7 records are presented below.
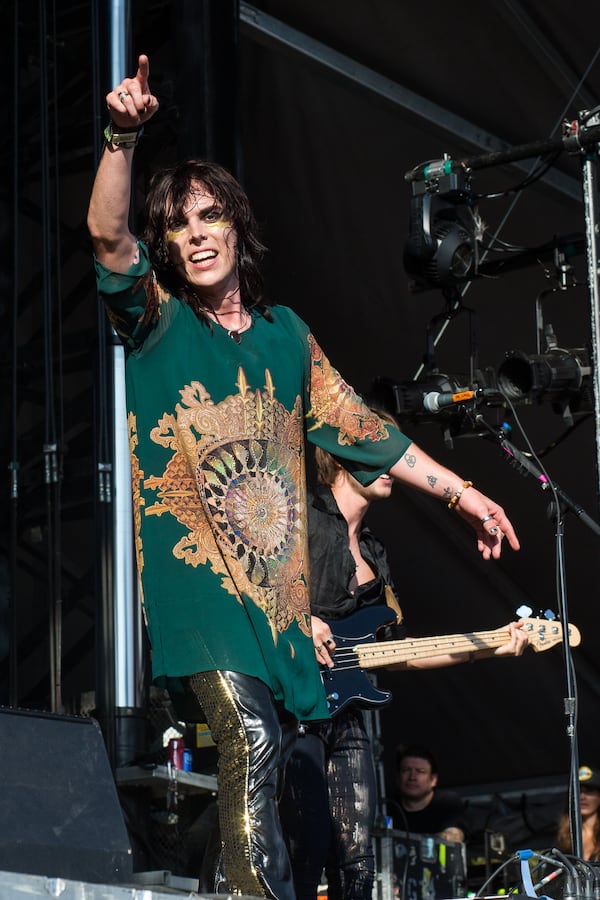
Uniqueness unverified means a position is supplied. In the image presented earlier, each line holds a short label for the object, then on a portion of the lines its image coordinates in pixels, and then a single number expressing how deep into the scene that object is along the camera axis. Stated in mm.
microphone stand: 7762
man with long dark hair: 5094
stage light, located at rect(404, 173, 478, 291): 11289
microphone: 10492
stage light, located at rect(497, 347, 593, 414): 10594
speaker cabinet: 4457
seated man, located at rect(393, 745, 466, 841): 14750
